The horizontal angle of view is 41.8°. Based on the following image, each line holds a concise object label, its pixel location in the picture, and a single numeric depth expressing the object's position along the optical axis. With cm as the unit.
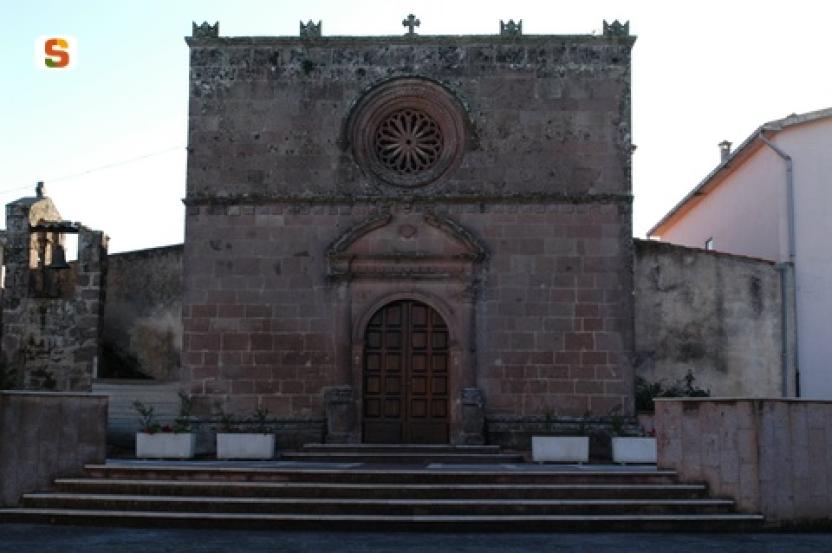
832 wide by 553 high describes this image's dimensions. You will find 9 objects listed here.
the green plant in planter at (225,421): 1859
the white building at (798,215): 2119
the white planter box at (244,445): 1792
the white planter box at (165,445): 1766
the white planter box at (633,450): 1756
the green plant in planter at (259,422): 1850
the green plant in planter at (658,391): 1955
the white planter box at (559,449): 1758
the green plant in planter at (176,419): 1788
